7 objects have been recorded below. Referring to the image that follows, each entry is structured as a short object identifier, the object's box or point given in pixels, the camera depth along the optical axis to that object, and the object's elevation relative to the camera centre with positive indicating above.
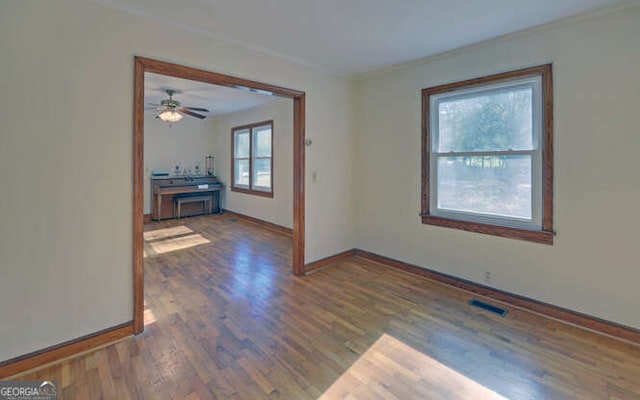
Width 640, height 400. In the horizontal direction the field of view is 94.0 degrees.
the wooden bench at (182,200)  7.12 +0.03
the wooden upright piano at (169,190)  6.85 +0.27
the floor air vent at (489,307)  2.72 -0.99
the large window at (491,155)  2.69 +0.48
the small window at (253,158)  6.39 +0.98
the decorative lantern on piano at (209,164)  8.06 +1.01
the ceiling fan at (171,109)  4.92 +1.58
